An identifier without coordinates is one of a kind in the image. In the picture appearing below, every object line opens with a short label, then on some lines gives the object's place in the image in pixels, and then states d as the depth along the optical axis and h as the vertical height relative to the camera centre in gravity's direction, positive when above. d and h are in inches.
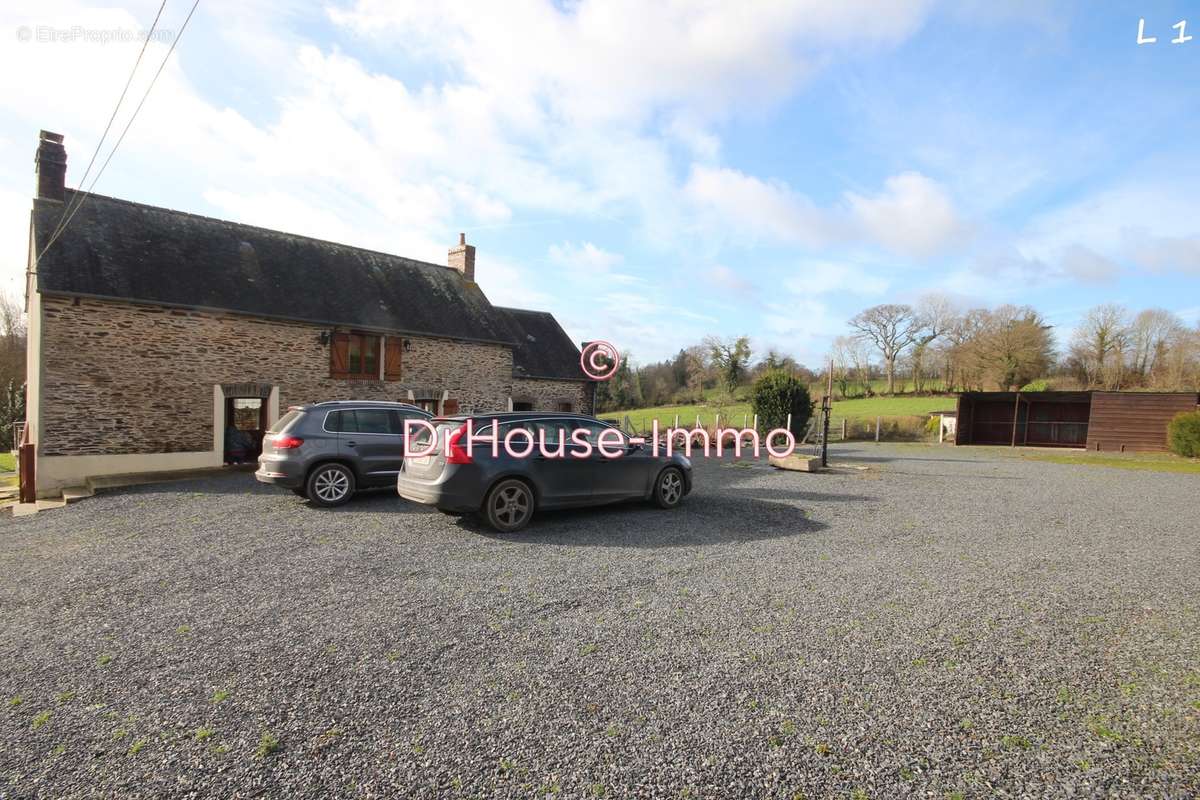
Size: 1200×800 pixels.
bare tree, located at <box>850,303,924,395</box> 1931.6 +227.9
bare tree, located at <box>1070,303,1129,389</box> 1498.5 +150.6
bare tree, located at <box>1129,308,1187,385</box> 1492.4 +198.2
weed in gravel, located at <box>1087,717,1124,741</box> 109.1 -61.3
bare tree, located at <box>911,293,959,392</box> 1868.8 +171.5
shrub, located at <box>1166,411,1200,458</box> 798.5 -28.5
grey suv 328.2 -47.0
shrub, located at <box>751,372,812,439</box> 952.9 -13.2
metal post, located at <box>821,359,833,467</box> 530.3 -21.3
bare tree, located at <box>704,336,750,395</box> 1513.3 +79.3
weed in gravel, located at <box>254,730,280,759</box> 103.6 -68.9
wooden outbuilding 914.7 -20.0
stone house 478.0 +30.4
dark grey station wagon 262.4 -44.8
